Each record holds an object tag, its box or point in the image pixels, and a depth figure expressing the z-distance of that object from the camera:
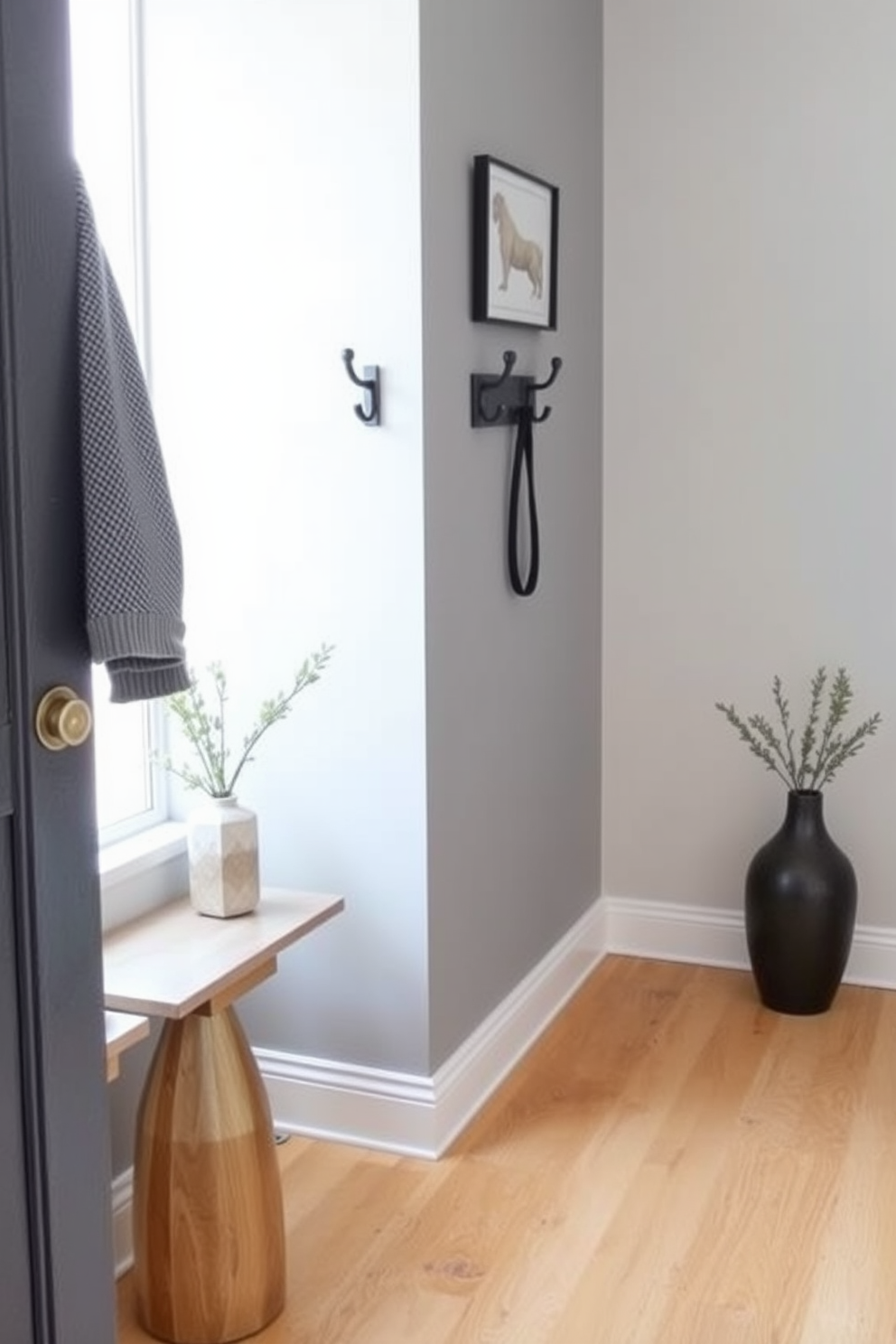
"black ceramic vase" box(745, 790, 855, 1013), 3.13
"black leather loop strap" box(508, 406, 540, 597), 2.84
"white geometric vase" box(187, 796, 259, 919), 2.32
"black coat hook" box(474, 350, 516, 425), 2.65
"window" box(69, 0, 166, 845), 2.41
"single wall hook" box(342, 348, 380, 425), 2.45
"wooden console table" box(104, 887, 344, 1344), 2.08
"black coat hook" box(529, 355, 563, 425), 2.81
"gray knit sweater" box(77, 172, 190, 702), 1.44
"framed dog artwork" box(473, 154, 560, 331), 2.61
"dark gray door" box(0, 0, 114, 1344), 1.37
